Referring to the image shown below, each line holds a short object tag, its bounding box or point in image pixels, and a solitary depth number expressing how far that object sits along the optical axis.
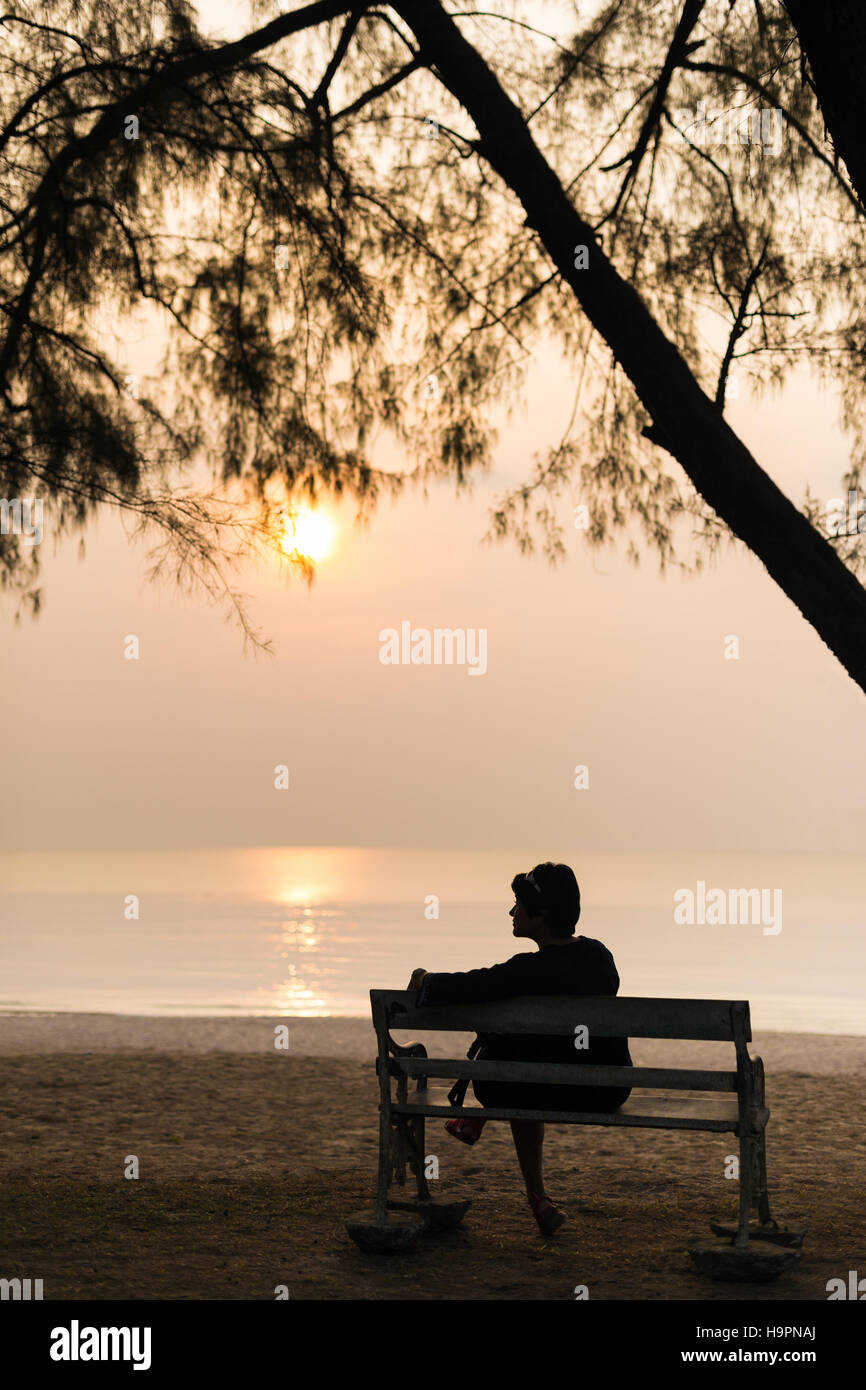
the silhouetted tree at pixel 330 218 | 5.32
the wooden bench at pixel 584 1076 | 3.77
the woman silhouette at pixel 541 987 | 4.00
